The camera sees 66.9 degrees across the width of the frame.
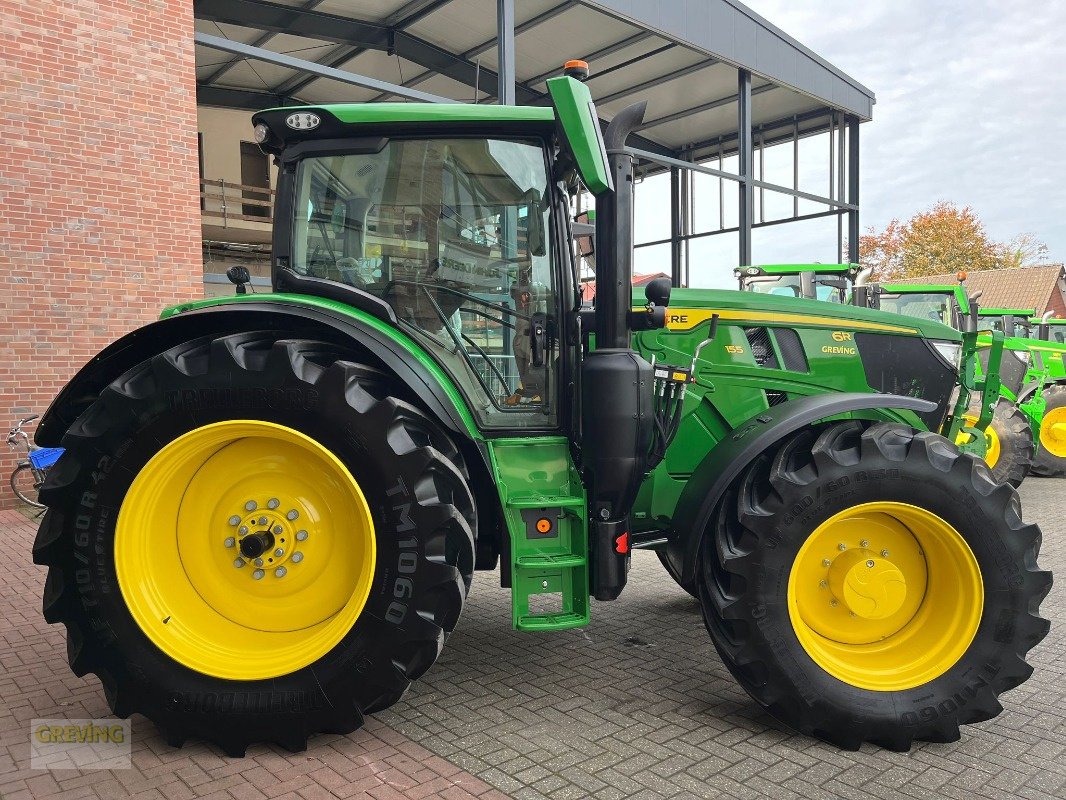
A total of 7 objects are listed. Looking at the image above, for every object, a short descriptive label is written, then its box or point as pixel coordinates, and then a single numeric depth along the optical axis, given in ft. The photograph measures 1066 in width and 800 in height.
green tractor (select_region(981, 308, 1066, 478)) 34.14
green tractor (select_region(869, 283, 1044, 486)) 29.63
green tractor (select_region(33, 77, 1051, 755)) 9.59
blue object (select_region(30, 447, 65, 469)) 25.21
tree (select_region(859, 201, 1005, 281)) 151.64
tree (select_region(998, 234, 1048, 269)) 155.94
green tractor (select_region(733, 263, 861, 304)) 33.47
